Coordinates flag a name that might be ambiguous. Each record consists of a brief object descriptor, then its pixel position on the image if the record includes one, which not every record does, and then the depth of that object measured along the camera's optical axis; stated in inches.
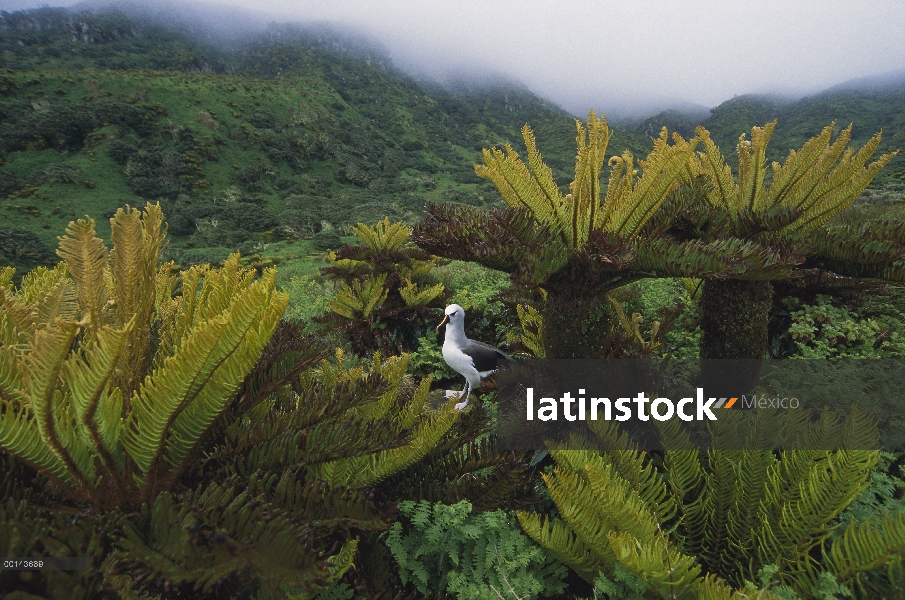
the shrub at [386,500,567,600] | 57.8
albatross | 136.3
